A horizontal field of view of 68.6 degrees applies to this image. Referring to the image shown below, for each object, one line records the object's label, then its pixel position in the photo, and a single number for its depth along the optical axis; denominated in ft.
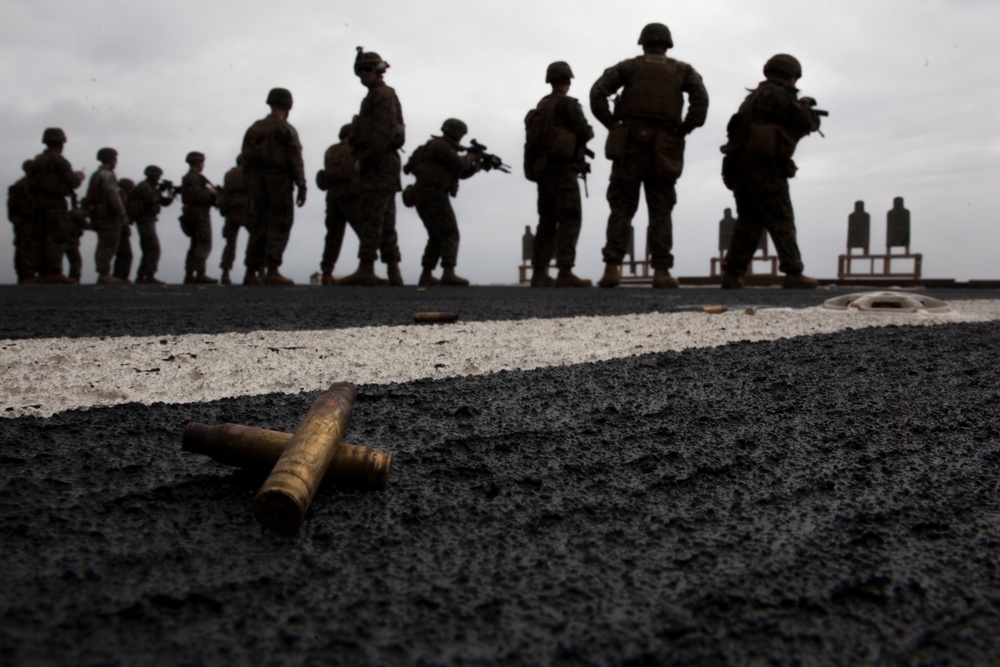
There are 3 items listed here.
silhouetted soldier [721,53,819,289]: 22.26
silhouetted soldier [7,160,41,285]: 42.73
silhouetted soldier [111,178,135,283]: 49.85
